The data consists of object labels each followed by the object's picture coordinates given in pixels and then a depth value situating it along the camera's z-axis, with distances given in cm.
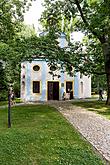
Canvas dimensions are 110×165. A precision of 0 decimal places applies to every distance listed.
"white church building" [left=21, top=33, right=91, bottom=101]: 1597
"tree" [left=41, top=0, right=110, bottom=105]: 977
